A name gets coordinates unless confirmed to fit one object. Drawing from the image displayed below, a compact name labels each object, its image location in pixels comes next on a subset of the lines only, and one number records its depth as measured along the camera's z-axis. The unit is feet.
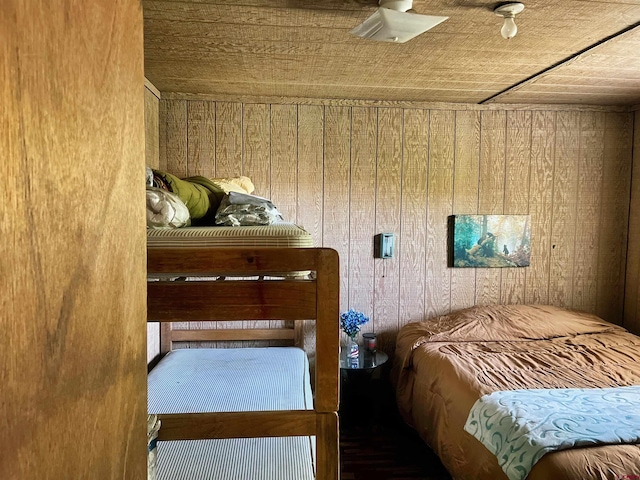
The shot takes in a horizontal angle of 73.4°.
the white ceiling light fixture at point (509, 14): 5.27
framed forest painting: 10.45
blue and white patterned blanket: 5.28
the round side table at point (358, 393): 9.25
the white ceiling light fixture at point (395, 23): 4.81
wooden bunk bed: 3.55
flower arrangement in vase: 9.56
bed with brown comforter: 5.10
